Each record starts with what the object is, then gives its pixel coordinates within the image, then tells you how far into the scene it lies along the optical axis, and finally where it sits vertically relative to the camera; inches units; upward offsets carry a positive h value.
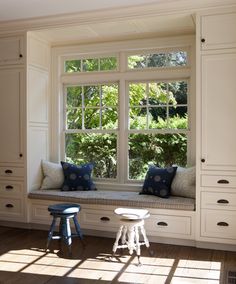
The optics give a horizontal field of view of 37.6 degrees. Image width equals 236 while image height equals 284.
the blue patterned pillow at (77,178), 181.5 -21.1
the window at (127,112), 181.2 +14.0
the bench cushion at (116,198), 154.1 -28.6
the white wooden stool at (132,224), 135.5 -34.2
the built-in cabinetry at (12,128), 180.5 +5.3
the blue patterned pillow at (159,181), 163.6 -21.0
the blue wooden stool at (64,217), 146.0 -33.7
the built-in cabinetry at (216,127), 145.8 +4.6
